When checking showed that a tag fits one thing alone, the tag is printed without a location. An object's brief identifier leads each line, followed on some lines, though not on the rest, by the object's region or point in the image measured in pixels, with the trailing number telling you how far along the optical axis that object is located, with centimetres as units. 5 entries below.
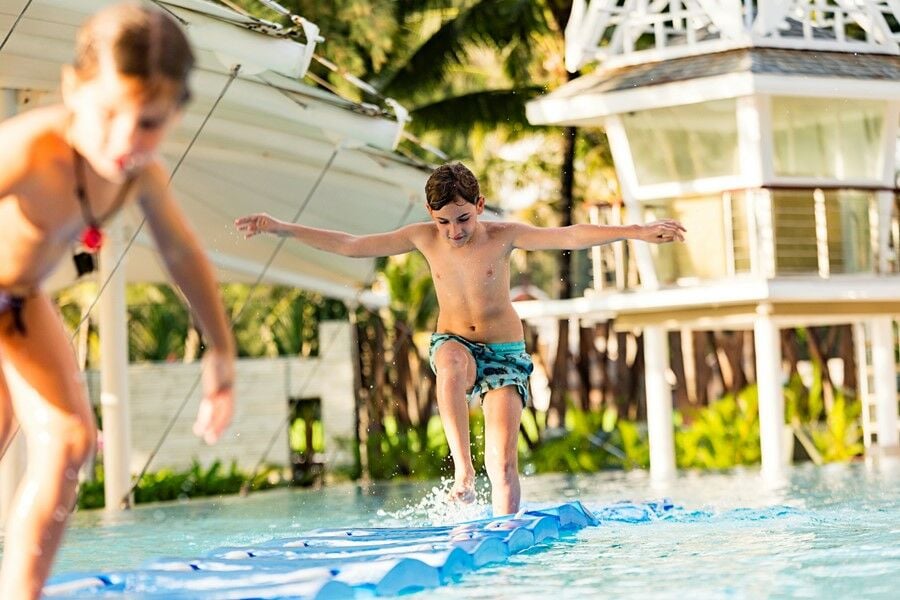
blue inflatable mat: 527
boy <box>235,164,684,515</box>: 778
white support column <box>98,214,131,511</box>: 1431
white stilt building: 1638
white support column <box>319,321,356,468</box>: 2173
